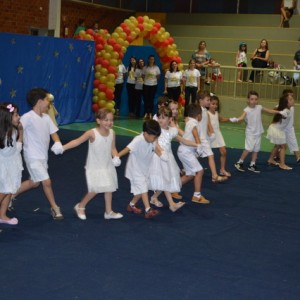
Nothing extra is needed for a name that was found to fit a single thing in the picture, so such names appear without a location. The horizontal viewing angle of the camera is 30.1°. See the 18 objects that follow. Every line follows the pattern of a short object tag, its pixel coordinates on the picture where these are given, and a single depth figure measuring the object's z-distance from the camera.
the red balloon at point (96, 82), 15.01
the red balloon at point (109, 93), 14.86
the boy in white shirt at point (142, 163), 6.24
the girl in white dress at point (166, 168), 6.56
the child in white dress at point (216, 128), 8.66
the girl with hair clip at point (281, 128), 9.69
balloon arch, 14.75
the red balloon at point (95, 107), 15.11
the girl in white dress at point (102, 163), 5.99
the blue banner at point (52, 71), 12.62
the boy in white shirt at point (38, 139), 5.95
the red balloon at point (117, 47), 14.64
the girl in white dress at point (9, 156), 5.68
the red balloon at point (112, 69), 14.77
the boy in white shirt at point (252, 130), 9.31
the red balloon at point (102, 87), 14.90
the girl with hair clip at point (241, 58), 16.39
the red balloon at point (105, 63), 14.77
